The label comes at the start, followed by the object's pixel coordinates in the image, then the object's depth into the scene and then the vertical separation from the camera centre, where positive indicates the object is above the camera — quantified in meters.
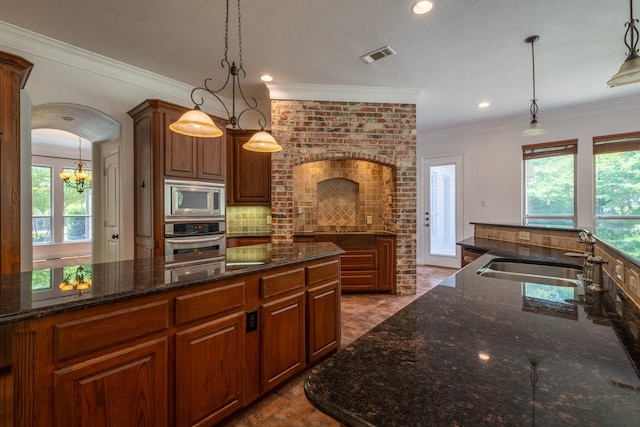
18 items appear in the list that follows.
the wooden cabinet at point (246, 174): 4.44 +0.60
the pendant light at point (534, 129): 3.22 +0.89
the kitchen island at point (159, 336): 1.07 -0.57
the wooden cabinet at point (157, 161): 3.30 +0.62
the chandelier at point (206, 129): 1.89 +0.59
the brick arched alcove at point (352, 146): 4.07 +0.95
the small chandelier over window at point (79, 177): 6.43 +0.85
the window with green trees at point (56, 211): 6.93 +0.10
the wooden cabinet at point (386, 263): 4.27 -0.74
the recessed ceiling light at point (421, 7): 2.38 +1.69
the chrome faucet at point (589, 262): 1.39 -0.25
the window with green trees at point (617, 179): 4.31 +0.45
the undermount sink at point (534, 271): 1.75 -0.42
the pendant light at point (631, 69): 1.67 +0.81
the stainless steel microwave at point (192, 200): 3.35 +0.17
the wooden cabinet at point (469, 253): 3.02 -0.46
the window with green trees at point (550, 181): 4.86 +0.50
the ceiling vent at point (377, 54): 3.13 +1.73
